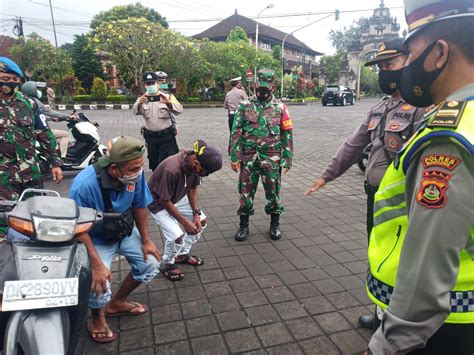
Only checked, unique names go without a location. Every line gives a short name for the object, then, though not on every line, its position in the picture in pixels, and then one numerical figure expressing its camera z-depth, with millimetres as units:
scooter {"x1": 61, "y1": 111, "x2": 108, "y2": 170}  7312
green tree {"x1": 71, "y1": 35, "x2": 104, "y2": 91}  34781
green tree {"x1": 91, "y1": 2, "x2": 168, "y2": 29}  42375
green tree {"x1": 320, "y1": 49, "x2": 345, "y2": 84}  50906
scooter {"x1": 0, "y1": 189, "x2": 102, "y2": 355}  1685
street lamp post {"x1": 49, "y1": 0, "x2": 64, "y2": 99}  28812
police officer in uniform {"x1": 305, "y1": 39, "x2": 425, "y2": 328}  2522
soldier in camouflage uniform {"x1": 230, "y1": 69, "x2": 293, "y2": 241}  4211
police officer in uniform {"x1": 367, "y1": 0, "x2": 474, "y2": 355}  1037
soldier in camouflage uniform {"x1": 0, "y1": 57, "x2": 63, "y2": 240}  3184
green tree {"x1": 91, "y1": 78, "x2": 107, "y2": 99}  29844
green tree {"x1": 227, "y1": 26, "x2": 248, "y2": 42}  38984
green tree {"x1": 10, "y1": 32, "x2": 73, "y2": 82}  27703
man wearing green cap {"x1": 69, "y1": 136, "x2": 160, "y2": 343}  2377
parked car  30672
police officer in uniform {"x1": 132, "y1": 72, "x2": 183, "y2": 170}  5617
